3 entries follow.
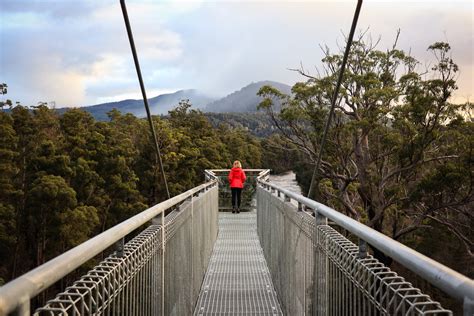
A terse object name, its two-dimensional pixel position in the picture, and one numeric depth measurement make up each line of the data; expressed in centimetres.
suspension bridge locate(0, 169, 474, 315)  139
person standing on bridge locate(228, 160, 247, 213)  1310
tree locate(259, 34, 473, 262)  1791
